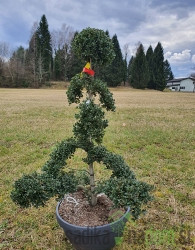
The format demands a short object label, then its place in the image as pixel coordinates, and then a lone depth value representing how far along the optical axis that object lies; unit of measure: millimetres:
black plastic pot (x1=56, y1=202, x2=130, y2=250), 1554
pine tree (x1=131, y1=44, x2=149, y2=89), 33906
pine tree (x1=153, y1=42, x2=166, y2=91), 35562
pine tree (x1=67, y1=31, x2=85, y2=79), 34119
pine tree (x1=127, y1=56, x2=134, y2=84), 39869
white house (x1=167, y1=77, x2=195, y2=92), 46750
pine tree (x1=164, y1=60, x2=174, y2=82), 50406
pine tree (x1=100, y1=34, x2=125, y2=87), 33125
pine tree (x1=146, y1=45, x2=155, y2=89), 35981
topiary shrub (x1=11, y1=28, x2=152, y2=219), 1421
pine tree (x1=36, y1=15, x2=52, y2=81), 34844
